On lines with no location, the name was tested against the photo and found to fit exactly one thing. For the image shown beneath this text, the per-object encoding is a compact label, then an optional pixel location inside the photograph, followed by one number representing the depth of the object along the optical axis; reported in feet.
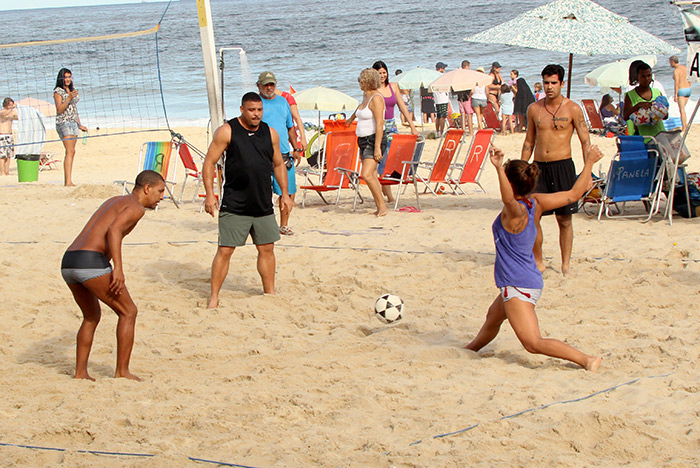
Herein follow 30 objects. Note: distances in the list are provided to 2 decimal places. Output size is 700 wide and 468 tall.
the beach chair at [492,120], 118.93
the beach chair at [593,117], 115.44
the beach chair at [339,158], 64.69
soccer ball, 35.70
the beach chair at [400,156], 64.39
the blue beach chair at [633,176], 53.88
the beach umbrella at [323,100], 95.30
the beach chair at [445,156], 66.33
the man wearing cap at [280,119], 50.96
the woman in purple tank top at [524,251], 27.58
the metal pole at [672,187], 51.52
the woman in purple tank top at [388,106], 62.08
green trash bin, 84.07
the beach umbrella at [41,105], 111.24
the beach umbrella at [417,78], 120.67
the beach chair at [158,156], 69.15
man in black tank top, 37.93
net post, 53.98
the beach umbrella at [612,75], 112.57
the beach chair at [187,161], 69.35
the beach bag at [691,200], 52.95
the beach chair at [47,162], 97.18
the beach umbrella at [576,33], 54.44
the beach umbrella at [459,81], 107.24
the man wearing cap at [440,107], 114.93
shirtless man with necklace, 41.34
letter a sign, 47.32
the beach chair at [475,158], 68.03
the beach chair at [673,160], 52.85
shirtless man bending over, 28.07
